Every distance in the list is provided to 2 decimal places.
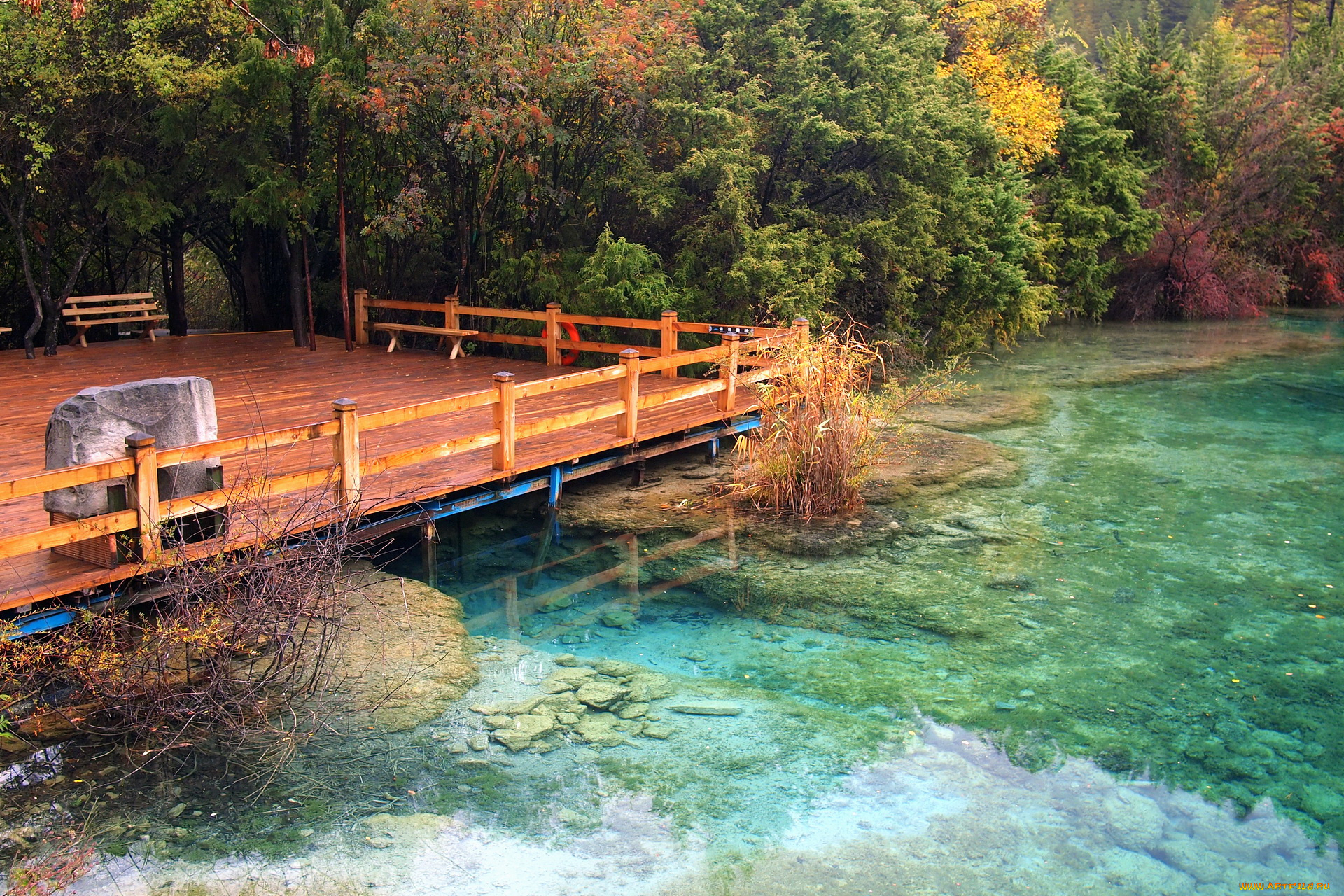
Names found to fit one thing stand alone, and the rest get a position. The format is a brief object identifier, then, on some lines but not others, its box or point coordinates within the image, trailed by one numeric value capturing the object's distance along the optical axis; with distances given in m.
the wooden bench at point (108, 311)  16.05
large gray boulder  7.23
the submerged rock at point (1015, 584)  9.49
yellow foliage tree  23.00
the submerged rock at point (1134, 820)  5.92
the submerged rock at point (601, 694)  7.33
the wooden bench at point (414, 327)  15.57
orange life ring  15.54
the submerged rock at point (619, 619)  8.79
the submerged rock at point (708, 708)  7.21
